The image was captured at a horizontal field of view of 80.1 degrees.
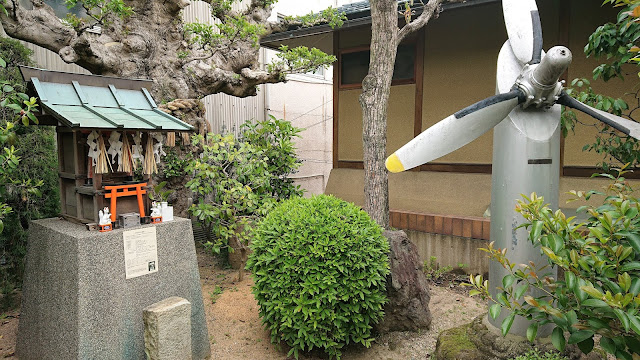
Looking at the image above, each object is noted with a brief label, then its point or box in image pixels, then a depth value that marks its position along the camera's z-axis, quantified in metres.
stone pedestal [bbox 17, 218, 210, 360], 3.25
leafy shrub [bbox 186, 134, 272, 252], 5.42
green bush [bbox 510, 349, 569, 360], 2.80
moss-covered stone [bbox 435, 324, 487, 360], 3.15
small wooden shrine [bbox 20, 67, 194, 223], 3.42
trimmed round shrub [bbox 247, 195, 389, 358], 3.66
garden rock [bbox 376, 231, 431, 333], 4.29
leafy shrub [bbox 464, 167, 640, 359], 1.65
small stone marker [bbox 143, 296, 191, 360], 3.39
